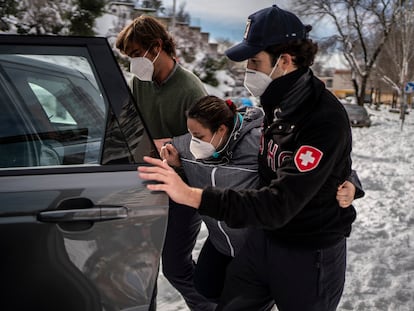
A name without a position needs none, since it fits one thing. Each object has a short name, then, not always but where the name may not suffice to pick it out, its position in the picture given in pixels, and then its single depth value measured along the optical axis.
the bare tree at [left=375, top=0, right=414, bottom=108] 24.48
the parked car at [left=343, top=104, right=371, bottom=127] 21.81
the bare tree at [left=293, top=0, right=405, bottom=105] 25.53
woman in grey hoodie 1.83
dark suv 1.44
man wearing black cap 1.40
